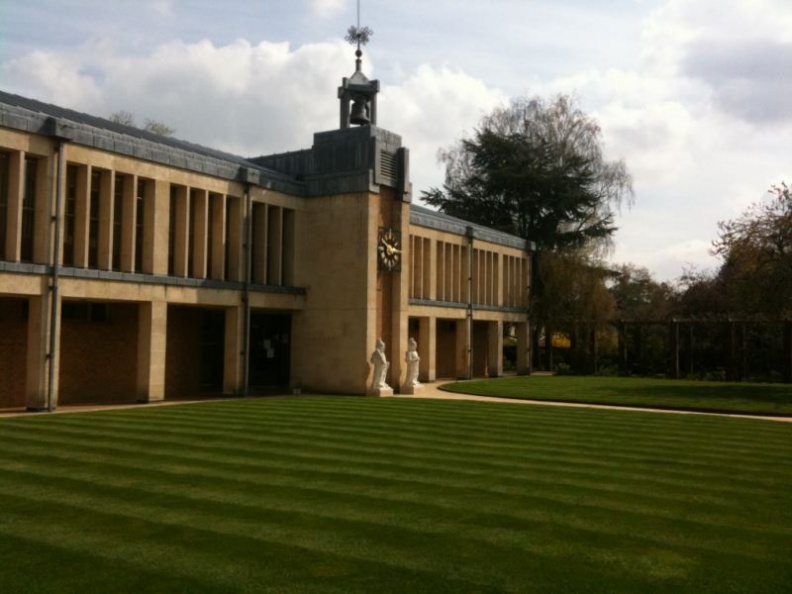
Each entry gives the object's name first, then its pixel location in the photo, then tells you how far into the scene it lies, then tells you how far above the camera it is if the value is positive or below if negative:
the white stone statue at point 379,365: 29.94 -0.97
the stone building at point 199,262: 21.61 +2.65
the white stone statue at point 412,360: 31.50 -0.80
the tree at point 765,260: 32.84 +3.64
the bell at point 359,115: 33.28 +9.63
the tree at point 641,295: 58.09 +3.89
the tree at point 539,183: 51.69 +10.86
